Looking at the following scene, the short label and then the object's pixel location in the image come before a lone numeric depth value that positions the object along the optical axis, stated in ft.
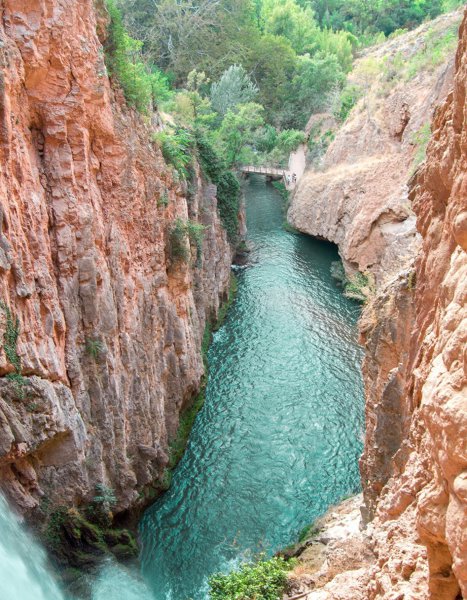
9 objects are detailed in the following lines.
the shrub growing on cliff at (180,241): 73.77
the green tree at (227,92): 153.69
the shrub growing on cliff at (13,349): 39.50
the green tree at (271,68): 178.91
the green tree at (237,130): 134.62
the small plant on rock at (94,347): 52.26
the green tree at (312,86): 173.17
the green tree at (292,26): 201.77
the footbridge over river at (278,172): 158.30
